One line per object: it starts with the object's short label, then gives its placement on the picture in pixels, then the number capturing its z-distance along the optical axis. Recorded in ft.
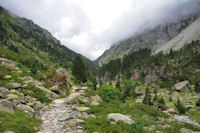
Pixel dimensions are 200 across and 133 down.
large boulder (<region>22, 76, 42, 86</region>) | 60.12
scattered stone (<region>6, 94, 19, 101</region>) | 32.48
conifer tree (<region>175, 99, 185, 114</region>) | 79.73
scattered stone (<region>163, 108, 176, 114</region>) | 75.57
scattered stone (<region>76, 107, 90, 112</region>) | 37.99
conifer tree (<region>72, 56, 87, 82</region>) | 143.43
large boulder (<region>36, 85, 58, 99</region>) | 53.11
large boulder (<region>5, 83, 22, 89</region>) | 41.72
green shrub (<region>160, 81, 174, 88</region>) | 219.82
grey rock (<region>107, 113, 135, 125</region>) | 31.78
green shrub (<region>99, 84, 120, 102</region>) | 67.21
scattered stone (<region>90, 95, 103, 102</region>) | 58.54
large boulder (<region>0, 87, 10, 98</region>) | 32.78
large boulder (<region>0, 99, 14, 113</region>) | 25.71
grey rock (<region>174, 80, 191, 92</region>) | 179.83
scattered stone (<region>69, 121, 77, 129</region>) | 25.74
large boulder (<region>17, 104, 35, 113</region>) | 30.93
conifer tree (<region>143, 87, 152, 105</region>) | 95.25
